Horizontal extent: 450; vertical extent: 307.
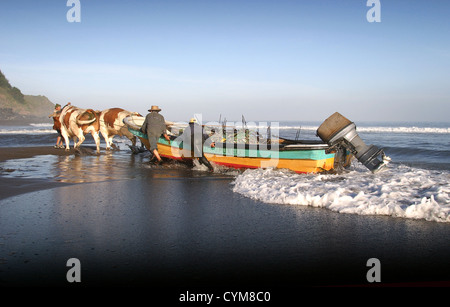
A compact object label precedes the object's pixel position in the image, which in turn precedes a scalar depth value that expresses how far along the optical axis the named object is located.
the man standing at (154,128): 13.41
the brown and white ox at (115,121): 17.09
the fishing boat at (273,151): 9.62
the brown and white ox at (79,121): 16.16
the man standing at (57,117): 17.73
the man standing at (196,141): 11.98
